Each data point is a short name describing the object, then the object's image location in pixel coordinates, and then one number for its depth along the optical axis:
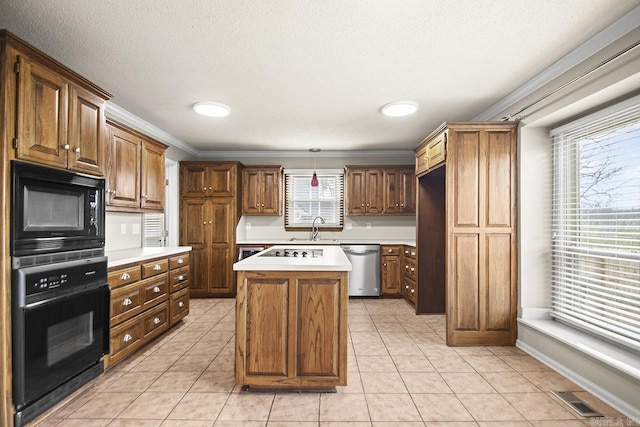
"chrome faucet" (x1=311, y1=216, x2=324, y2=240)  5.89
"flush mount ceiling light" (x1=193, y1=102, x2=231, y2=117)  3.48
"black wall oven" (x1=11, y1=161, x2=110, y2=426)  1.80
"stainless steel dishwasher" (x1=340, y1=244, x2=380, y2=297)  5.29
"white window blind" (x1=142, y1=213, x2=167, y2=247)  4.30
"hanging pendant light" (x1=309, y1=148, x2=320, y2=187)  5.17
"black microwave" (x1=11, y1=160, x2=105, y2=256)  1.81
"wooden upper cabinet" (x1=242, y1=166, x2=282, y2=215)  5.67
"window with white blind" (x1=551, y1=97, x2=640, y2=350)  2.33
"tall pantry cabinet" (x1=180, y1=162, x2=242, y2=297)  5.16
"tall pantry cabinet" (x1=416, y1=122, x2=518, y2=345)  3.20
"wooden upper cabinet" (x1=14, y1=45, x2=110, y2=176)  1.83
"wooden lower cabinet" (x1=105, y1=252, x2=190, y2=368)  2.65
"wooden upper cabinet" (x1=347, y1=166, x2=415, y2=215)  5.64
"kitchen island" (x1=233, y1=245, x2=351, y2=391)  2.27
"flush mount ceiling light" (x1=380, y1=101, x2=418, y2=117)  3.43
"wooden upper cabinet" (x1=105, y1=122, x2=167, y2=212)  3.04
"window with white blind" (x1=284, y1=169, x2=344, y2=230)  5.94
